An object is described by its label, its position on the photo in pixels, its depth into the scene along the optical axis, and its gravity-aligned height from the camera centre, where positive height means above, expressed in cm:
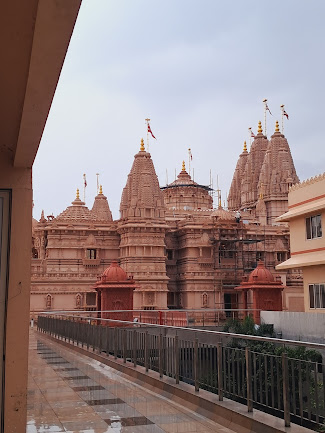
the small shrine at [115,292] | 2720 +5
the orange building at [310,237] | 2386 +257
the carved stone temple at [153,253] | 3916 +317
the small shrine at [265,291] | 2964 +0
